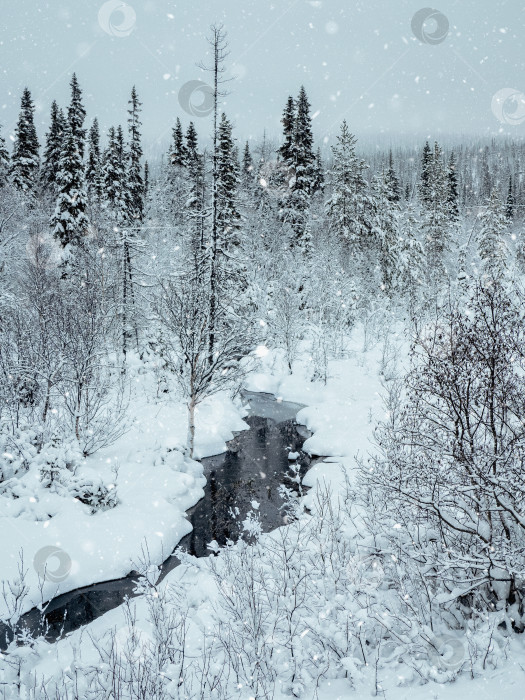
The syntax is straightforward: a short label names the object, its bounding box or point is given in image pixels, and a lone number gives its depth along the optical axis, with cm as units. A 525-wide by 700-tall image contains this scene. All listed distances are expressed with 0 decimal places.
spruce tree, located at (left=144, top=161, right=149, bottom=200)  5179
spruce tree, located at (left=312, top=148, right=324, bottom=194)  4382
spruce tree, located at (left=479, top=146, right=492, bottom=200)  8344
